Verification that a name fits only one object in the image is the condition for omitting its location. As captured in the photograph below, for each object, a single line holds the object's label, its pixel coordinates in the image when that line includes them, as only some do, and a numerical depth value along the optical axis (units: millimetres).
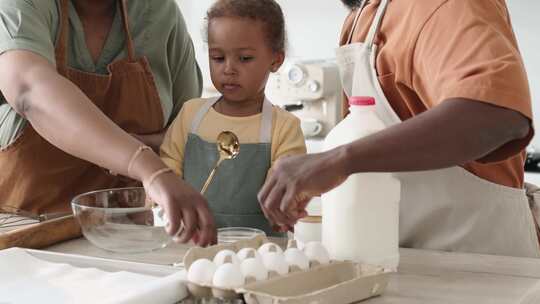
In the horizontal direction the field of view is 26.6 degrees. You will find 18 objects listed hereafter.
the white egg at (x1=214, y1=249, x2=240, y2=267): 1598
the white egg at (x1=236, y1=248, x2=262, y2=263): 1600
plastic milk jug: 1713
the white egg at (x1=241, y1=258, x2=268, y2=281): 1551
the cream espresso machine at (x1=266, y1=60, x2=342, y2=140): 3718
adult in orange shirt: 1621
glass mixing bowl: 1845
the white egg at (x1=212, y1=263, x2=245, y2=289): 1524
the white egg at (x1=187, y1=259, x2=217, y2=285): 1557
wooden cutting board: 1884
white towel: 1558
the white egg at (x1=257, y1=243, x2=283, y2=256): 1624
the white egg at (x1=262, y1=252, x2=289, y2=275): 1574
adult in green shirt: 1915
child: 2162
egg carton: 1500
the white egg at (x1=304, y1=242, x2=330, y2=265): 1629
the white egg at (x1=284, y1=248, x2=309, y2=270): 1595
